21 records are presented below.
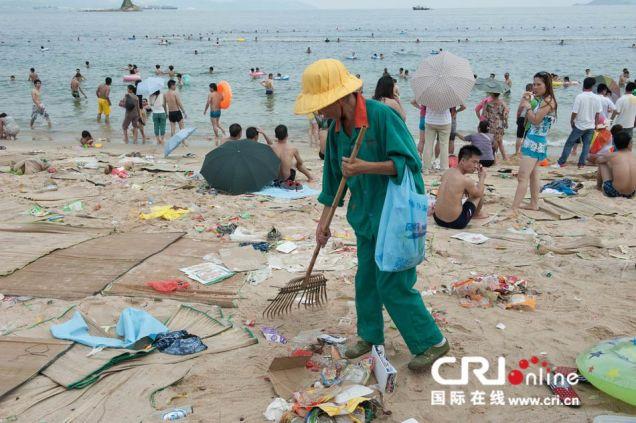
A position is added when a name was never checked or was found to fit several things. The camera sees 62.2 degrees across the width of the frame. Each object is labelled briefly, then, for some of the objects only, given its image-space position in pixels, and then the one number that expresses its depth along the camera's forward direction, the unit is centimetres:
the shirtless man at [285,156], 819
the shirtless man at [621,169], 738
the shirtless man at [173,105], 1292
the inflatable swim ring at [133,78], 2395
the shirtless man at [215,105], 1314
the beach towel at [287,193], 776
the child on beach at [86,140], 1257
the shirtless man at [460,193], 589
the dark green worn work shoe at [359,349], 346
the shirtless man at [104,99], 1603
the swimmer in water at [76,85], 1977
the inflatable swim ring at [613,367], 288
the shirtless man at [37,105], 1467
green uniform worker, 288
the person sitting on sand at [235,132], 837
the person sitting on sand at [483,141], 917
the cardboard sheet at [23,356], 317
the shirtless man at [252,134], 823
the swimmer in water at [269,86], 2144
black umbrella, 773
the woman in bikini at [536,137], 602
